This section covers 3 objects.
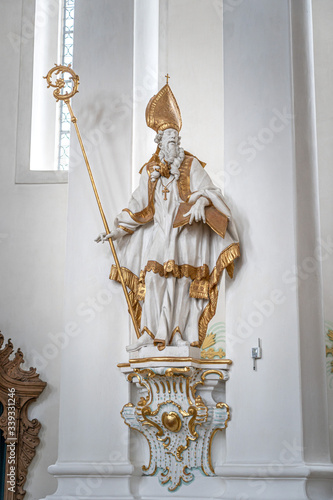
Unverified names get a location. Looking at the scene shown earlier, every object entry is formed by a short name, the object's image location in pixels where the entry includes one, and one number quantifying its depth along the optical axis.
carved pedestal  6.08
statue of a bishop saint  6.23
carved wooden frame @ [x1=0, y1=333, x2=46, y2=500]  7.22
